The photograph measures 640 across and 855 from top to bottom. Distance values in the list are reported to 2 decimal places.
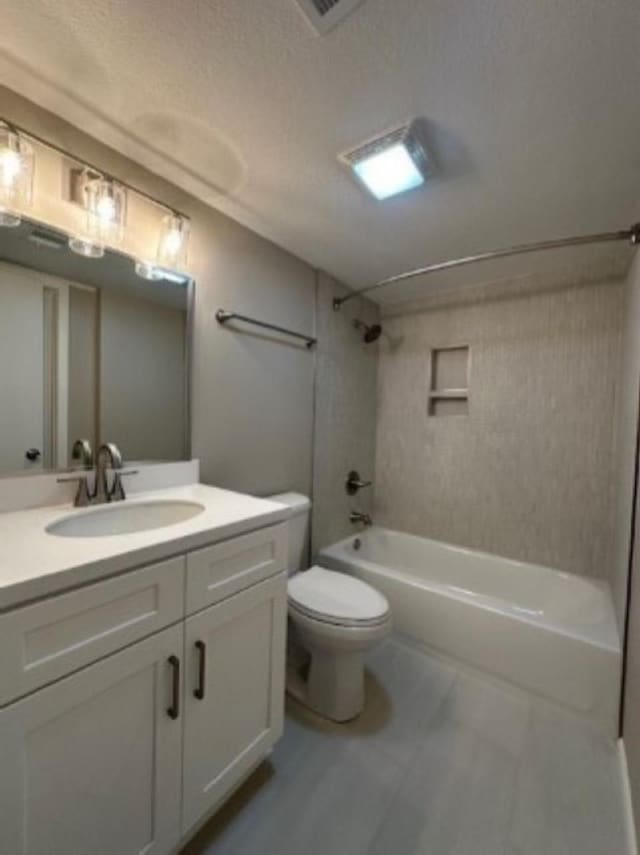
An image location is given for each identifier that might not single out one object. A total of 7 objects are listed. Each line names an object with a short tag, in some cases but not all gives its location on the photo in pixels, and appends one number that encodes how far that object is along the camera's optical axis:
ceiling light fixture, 1.12
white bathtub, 1.50
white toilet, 1.41
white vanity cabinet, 0.66
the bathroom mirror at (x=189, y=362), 1.50
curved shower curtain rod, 1.45
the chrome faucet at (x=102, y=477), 1.19
